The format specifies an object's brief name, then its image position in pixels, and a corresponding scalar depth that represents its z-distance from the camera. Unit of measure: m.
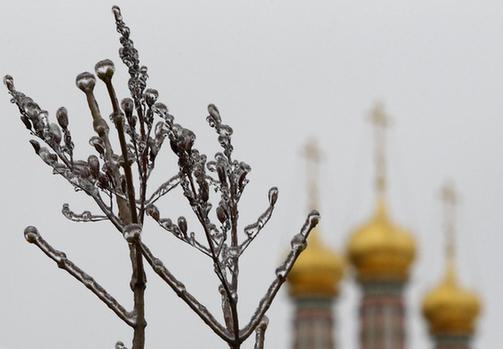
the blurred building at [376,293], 31.92
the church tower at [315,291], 32.22
